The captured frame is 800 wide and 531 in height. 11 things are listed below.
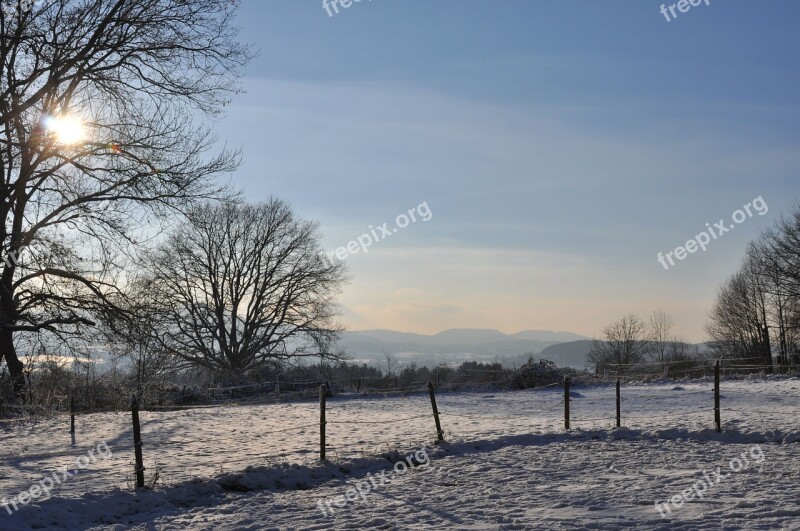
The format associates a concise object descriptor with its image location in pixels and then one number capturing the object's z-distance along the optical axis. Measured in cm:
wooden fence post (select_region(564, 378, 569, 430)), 1705
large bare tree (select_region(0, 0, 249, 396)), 1600
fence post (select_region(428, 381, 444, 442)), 1497
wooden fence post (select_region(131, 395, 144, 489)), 1062
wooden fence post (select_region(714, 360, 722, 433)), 1567
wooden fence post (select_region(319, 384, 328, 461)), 1316
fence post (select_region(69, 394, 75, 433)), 1786
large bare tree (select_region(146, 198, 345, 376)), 4172
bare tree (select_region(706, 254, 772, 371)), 5531
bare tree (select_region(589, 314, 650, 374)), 6588
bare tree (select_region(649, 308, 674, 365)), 6990
